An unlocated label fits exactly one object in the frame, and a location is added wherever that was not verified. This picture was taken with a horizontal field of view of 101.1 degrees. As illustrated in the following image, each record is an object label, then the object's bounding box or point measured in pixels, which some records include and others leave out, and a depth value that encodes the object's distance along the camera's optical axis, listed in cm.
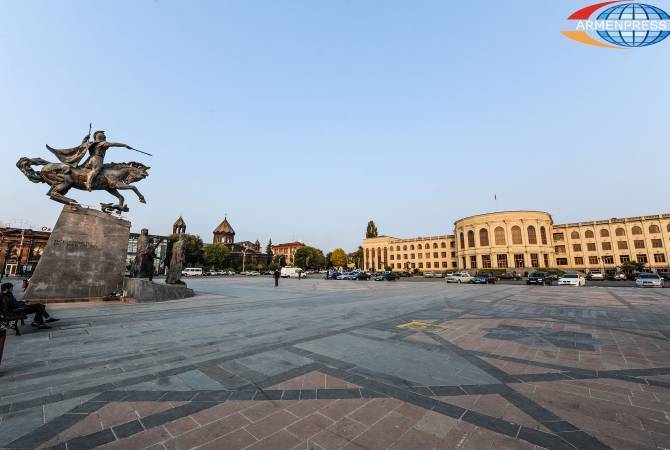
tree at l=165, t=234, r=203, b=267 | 6825
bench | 691
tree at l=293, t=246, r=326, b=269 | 9931
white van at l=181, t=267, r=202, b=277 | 6199
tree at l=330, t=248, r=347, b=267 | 11598
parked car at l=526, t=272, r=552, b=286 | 3253
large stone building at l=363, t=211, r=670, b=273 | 6259
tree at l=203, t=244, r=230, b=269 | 7784
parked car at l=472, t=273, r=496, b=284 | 3550
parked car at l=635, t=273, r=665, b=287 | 2664
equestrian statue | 1349
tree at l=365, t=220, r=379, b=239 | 11419
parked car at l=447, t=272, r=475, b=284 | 3675
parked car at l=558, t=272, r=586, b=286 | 2975
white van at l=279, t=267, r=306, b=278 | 6075
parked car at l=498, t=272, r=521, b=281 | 4899
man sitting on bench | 724
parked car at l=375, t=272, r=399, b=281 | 4539
